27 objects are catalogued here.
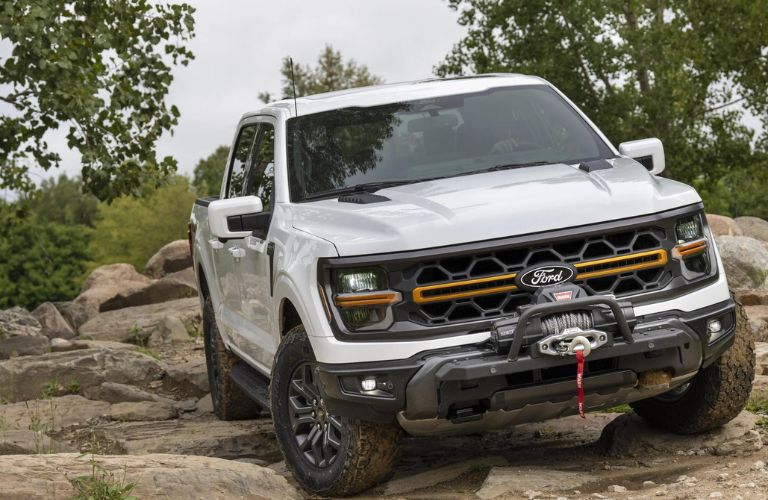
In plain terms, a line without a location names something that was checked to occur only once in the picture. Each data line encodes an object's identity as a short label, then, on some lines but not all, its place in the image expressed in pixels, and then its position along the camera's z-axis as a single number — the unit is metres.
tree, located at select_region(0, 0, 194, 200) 15.31
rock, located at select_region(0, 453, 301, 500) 5.41
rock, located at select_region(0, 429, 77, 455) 7.89
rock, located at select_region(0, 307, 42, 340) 19.75
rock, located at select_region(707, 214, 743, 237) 18.14
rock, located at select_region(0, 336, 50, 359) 16.16
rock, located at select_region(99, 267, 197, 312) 21.25
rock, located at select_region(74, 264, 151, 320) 25.50
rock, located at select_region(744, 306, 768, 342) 10.77
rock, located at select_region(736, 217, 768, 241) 19.88
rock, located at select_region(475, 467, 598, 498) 6.07
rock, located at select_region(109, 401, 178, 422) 10.57
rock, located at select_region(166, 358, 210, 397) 12.00
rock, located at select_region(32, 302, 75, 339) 21.35
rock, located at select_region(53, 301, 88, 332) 23.91
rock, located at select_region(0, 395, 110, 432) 10.57
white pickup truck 5.62
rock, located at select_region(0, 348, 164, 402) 12.41
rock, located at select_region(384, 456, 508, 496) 6.46
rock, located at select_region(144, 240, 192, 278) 28.27
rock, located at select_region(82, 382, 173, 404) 11.57
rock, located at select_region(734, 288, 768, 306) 12.67
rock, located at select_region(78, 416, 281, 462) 8.22
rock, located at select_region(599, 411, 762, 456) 6.66
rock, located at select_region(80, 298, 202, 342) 17.08
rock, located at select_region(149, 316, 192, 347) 15.96
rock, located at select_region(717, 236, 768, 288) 14.60
